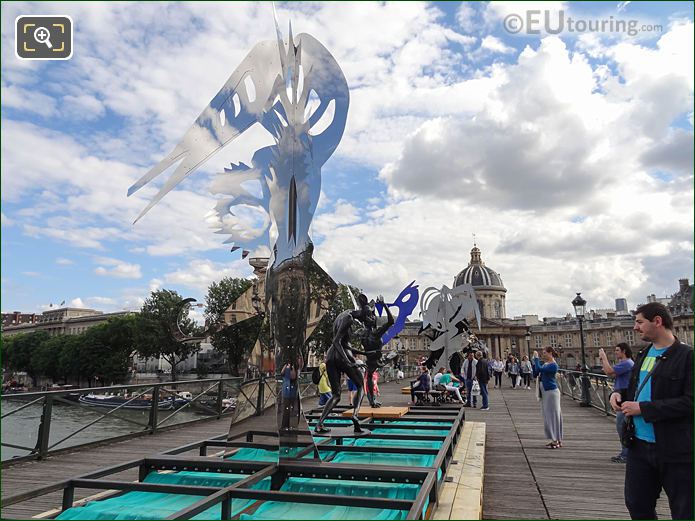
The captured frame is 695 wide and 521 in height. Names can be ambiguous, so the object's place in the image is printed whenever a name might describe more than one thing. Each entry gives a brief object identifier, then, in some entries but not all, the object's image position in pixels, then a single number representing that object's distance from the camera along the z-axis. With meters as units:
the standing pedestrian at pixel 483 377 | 15.60
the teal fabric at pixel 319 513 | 4.20
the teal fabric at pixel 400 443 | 7.13
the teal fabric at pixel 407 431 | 8.09
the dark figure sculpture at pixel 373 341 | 10.32
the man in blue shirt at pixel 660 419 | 3.33
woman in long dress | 9.01
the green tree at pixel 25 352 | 73.94
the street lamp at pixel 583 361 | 15.91
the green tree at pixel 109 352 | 57.91
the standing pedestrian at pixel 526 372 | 24.38
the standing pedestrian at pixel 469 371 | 15.82
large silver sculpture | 5.96
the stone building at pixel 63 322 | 104.25
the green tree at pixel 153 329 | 45.12
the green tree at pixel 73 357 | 59.72
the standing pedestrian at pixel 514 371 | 25.39
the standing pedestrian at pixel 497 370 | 26.27
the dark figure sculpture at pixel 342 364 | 7.61
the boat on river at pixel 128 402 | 10.35
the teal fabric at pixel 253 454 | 6.21
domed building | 116.94
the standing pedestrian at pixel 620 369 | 6.73
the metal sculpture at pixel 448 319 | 21.34
